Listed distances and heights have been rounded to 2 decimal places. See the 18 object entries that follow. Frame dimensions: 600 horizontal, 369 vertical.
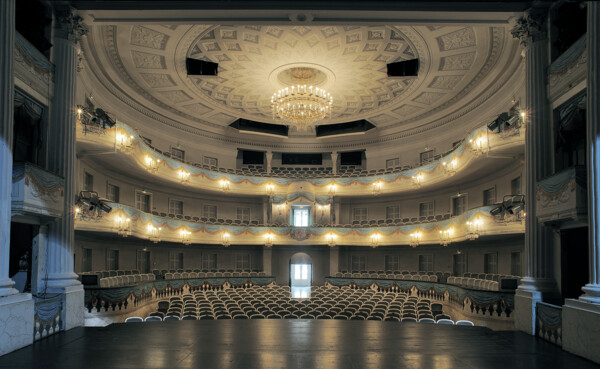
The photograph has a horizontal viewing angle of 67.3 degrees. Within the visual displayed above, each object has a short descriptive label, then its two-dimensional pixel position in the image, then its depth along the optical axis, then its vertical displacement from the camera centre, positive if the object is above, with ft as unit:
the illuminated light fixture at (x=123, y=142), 61.67 +10.21
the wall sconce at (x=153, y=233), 76.65 -3.05
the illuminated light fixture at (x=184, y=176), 90.46 +7.96
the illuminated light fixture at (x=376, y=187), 99.55 +6.51
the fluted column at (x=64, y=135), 35.04 +6.45
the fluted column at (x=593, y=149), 25.73 +3.97
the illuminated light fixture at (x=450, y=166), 75.92 +8.71
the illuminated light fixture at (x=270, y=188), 105.70 +6.50
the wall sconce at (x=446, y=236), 76.89 -3.31
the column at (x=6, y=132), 26.22 +4.86
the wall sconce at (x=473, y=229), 63.67 -1.73
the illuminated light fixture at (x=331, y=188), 105.91 +6.61
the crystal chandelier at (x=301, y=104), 68.03 +17.26
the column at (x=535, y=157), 35.01 +4.97
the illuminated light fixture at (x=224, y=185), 99.66 +6.81
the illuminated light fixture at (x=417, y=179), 90.33 +7.55
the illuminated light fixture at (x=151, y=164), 76.96 +9.00
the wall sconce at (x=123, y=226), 62.90 -1.56
